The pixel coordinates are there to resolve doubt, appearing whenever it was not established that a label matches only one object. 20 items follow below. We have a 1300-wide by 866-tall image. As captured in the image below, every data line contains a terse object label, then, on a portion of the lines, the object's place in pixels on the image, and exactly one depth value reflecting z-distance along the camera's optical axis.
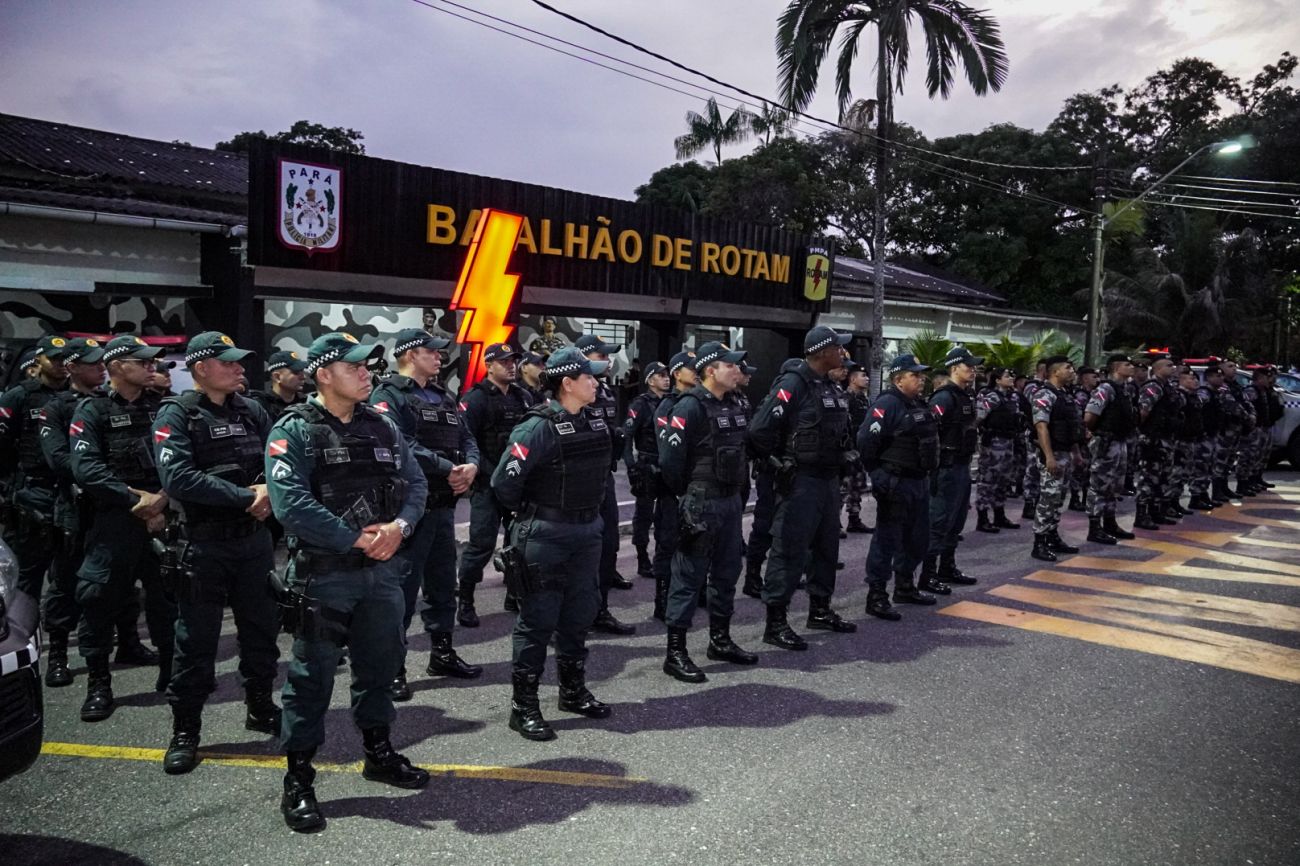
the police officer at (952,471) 8.30
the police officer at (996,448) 11.25
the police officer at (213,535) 4.39
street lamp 20.03
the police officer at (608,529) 6.64
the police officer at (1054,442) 9.38
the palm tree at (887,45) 16.66
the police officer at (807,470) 6.45
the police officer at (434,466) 5.63
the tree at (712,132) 36.38
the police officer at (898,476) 7.17
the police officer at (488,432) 6.67
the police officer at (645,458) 7.61
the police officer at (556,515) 4.76
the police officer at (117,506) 5.04
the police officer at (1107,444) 10.41
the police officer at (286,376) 6.61
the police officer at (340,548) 3.75
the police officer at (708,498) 5.73
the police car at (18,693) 3.21
